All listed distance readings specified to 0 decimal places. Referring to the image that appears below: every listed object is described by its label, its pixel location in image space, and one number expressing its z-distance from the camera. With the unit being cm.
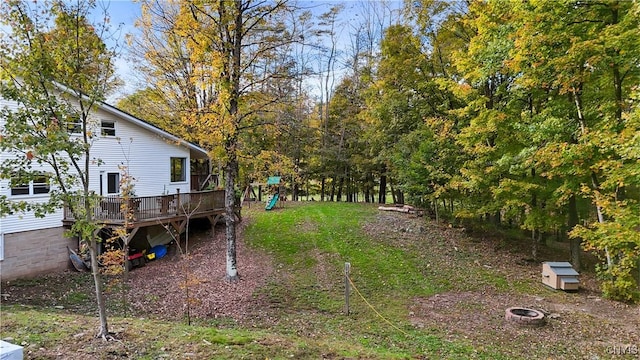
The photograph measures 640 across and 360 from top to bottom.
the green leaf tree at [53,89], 494
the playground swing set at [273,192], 2020
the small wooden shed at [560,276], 1020
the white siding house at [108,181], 1217
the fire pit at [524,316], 786
